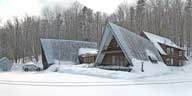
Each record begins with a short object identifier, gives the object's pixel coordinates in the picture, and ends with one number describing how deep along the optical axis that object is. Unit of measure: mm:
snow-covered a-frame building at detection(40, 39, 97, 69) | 40625
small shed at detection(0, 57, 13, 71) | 46250
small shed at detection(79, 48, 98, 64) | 40134
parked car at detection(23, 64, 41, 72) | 40103
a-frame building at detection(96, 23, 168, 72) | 27469
